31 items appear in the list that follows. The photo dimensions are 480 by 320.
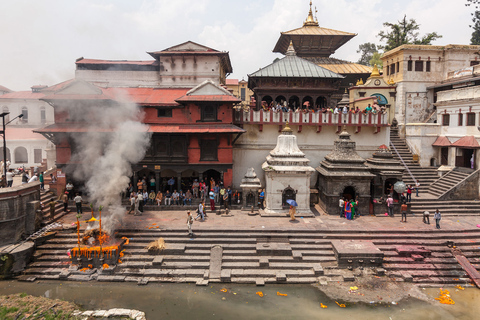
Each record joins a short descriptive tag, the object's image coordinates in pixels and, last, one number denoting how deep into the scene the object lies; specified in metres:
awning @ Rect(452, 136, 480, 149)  22.52
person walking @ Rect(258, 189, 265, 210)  20.22
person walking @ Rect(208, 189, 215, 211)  19.91
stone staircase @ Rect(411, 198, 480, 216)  20.12
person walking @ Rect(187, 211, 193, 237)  16.03
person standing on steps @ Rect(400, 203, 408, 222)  18.25
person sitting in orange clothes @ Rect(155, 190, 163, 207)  20.28
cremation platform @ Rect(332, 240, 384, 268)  14.28
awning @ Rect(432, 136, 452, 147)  24.88
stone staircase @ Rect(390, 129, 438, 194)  23.98
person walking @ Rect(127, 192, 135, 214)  19.28
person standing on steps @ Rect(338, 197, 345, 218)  19.00
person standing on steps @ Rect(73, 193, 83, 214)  18.64
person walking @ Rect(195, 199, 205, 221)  18.02
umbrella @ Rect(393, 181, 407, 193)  19.48
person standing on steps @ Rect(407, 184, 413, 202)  19.95
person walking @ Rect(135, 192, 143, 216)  19.22
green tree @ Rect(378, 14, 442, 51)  38.62
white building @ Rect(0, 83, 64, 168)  30.67
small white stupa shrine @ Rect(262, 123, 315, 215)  19.27
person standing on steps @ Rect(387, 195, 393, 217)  19.28
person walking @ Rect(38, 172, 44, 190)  20.47
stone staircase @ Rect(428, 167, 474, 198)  22.09
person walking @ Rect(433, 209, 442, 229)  16.94
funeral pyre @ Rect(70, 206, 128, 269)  14.20
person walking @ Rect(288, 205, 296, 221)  18.30
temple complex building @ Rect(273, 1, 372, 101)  31.45
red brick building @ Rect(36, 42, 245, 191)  19.66
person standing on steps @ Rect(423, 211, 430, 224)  17.91
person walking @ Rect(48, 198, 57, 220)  17.81
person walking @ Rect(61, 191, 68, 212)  19.56
